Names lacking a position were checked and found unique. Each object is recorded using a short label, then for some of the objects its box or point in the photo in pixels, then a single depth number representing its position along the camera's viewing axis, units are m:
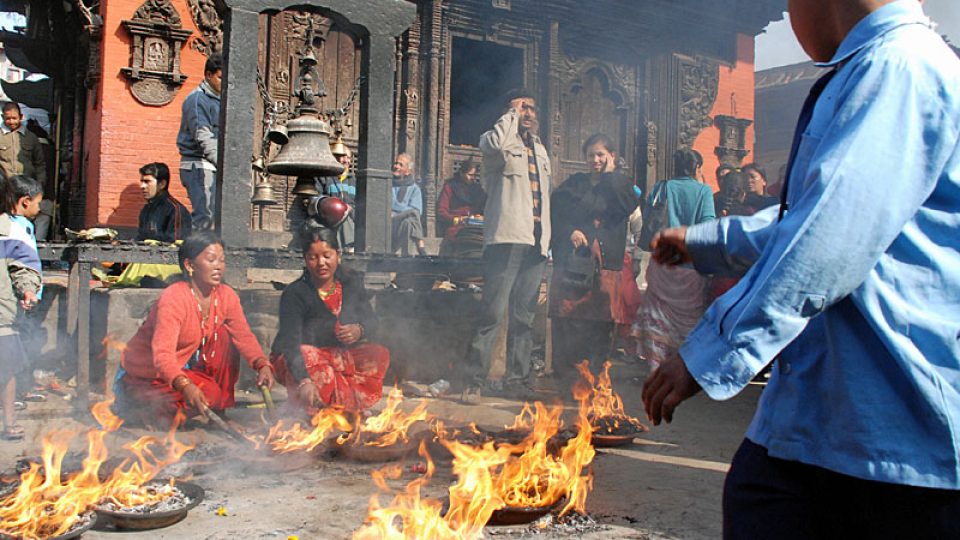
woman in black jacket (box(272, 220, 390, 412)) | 5.32
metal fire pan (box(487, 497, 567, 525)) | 3.12
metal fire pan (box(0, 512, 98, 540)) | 2.68
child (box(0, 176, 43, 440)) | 4.64
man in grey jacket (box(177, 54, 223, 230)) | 7.51
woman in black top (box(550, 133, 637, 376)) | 6.98
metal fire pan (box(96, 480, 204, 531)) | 2.99
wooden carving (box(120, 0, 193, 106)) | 9.27
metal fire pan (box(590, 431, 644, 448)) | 4.59
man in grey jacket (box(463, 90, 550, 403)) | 6.55
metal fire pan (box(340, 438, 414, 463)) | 4.10
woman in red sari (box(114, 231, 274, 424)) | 4.85
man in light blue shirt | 1.25
